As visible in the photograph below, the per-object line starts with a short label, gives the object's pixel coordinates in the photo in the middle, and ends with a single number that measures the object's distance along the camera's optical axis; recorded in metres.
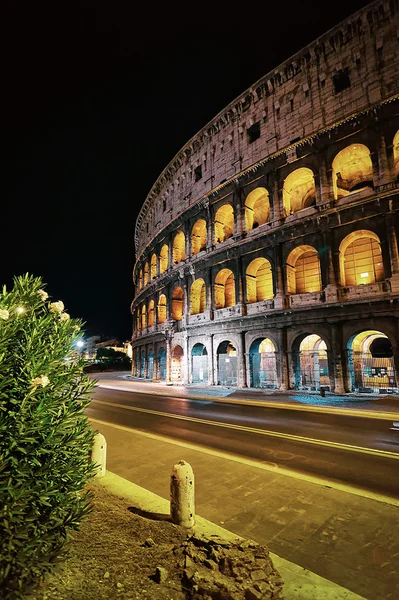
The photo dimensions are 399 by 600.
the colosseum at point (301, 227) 17.69
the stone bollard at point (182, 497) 3.96
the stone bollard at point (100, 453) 5.69
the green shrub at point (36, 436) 2.30
